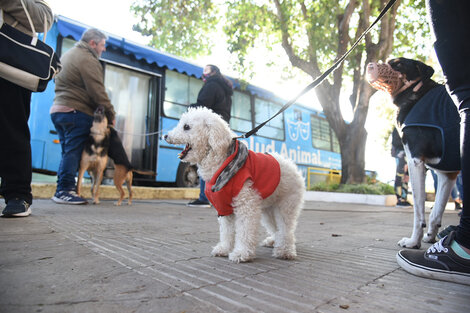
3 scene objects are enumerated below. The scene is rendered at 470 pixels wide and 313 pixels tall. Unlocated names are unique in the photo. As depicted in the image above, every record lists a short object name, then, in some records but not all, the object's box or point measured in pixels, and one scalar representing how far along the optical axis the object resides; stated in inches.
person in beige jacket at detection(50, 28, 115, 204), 207.5
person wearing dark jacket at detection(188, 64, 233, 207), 219.1
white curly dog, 85.3
